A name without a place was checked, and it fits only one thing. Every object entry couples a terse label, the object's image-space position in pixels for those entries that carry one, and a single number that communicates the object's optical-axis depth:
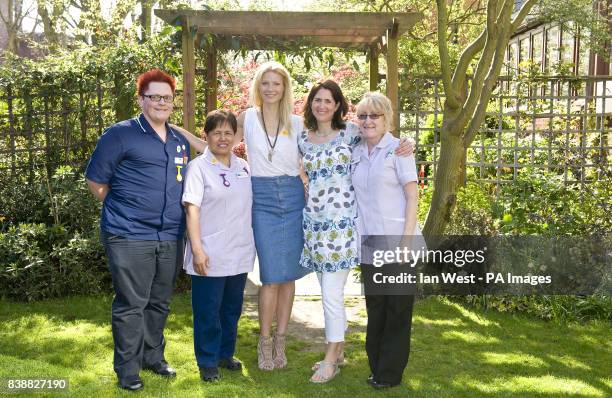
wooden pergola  5.69
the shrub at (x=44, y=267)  5.75
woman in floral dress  3.69
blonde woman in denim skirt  3.86
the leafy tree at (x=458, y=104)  5.84
